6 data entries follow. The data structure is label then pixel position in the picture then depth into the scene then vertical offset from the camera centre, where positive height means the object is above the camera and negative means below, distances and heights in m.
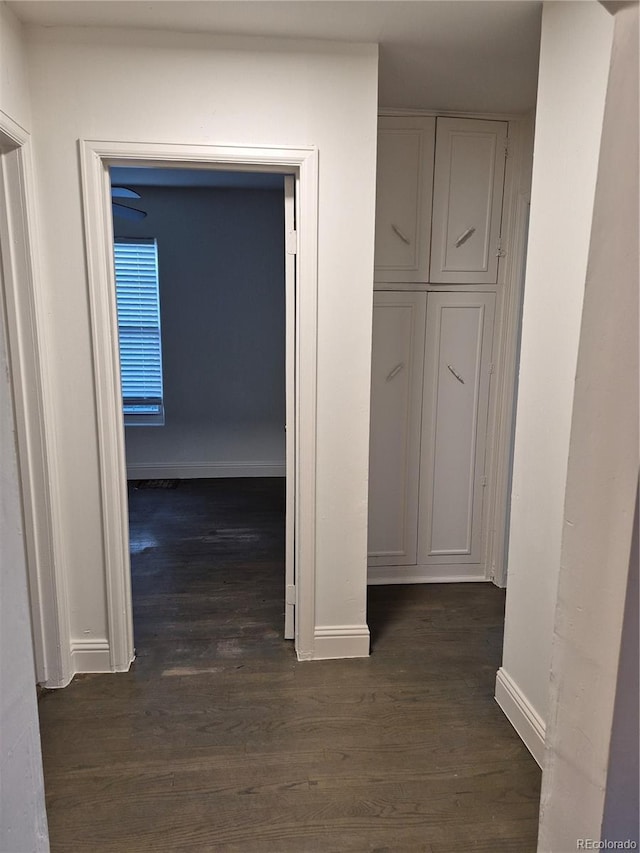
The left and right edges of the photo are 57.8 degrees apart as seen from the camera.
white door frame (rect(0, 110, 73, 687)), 2.02 -0.35
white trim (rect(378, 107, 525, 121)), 2.85 +1.00
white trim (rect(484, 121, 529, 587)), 2.96 -0.22
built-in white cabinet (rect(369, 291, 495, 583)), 3.07 -0.61
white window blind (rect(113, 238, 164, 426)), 5.12 -0.12
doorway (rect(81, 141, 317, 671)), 2.15 -0.12
